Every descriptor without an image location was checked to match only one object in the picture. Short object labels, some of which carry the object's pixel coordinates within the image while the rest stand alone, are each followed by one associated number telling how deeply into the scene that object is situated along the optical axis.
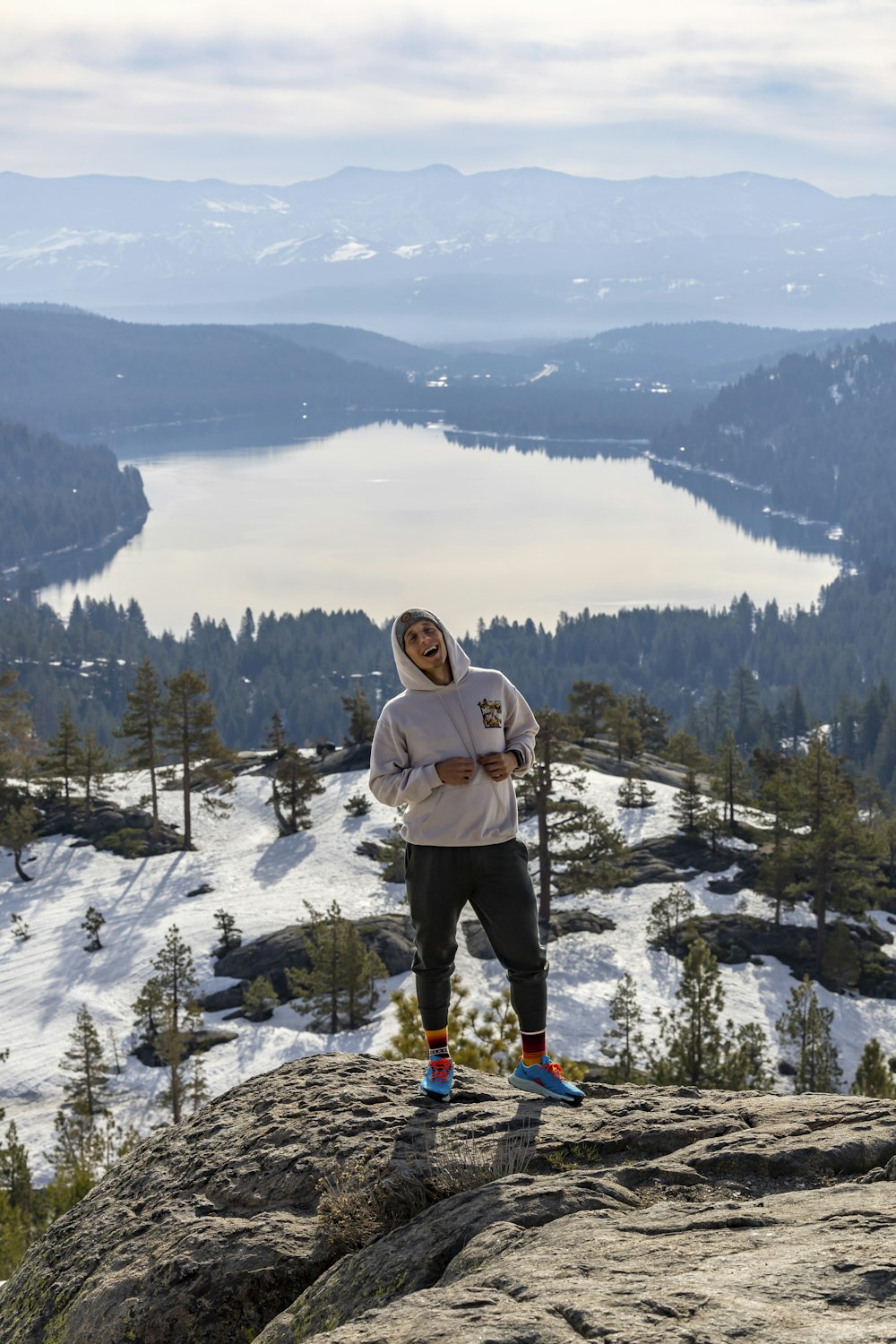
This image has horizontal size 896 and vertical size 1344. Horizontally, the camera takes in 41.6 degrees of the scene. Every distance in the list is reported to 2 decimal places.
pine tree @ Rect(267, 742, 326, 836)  57.19
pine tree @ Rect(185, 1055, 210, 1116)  33.06
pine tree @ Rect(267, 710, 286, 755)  67.88
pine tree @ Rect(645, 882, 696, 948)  46.78
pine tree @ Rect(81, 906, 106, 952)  46.75
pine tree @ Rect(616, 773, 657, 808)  58.34
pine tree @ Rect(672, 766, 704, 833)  54.03
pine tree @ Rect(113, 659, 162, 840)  57.38
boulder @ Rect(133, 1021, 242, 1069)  39.38
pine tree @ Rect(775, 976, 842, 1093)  32.66
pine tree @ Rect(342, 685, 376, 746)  63.69
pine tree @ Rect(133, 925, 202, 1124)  33.50
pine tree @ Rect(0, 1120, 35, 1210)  26.20
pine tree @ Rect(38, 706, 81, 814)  58.03
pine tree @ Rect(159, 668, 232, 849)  56.56
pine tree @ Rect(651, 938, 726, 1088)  30.36
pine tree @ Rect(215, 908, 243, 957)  46.29
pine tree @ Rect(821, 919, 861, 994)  45.72
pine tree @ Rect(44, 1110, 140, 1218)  18.25
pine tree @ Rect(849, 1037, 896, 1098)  24.39
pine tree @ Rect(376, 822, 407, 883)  50.78
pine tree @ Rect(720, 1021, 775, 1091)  28.95
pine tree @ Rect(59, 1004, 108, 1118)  34.16
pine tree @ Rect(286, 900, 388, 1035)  38.91
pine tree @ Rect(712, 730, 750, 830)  53.91
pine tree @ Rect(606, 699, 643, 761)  66.12
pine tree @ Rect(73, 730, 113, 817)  58.50
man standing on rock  7.46
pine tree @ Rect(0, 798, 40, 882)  54.41
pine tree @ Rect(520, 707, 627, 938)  44.78
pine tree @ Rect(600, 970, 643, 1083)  33.25
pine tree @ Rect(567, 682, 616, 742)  70.69
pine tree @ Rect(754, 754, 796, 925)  46.31
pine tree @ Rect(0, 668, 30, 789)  67.50
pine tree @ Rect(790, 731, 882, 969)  45.22
